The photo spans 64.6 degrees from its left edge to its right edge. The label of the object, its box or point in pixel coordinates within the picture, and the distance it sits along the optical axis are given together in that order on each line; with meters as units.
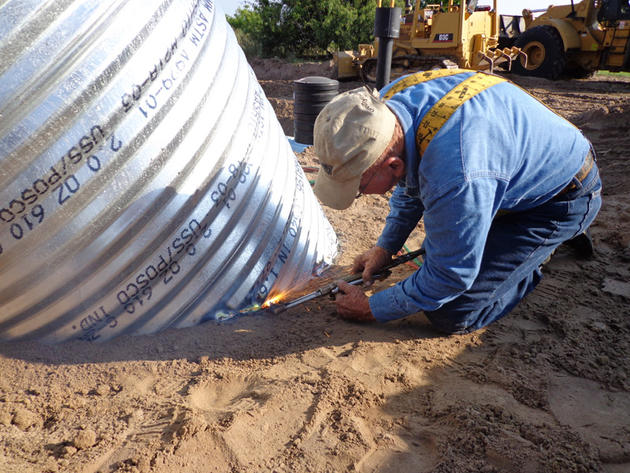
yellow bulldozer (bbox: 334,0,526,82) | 11.12
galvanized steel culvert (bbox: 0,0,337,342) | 1.72
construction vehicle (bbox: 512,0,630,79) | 12.39
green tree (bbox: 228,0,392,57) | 21.44
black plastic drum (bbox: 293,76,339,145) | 6.26
